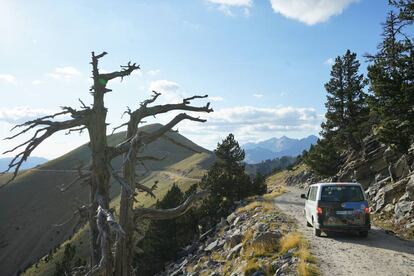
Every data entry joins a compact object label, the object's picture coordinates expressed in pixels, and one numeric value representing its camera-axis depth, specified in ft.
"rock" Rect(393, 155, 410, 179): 82.49
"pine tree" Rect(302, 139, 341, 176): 160.86
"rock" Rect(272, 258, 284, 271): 43.65
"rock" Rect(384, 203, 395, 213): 73.87
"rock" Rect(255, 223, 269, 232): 64.34
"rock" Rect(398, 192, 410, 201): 68.05
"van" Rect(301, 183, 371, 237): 52.70
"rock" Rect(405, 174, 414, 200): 66.13
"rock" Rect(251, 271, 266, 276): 43.51
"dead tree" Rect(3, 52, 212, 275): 25.17
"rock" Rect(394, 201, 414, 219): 64.64
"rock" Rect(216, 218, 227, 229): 97.01
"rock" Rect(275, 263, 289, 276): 41.09
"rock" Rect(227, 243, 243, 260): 61.13
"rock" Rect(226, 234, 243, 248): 67.62
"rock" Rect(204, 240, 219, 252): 77.87
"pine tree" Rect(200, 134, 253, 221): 125.80
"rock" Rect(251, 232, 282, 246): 53.98
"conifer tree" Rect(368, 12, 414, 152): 69.00
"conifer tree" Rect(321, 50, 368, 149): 152.87
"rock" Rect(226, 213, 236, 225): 95.94
